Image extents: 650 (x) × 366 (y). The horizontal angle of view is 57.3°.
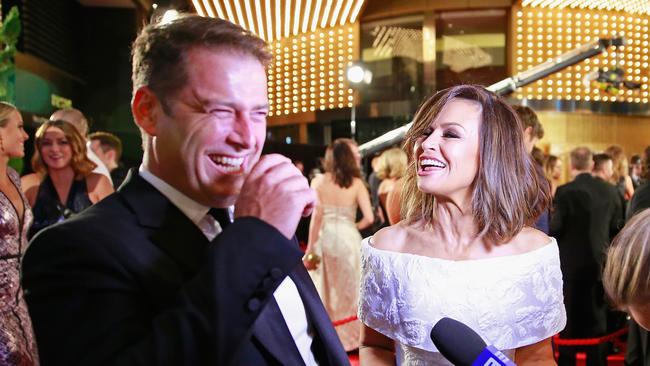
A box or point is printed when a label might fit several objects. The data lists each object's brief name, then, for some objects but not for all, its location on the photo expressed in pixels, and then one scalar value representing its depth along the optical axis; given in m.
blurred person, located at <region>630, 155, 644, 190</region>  7.49
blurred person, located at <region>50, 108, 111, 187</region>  3.93
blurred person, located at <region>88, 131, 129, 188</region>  4.85
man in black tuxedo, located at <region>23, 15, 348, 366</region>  0.76
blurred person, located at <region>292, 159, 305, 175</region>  8.33
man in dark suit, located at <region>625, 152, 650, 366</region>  2.72
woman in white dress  1.65
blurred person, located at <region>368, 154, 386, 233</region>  6.51
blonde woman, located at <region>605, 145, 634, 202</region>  5.64
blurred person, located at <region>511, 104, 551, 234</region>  2.98
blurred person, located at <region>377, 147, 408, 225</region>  5.04
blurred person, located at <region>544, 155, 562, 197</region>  5.04
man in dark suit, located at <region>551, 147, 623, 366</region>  4.03
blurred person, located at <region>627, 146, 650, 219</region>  3.34
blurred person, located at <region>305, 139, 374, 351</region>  4.86
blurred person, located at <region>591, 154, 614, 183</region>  4.86
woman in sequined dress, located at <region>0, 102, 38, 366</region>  2.48
